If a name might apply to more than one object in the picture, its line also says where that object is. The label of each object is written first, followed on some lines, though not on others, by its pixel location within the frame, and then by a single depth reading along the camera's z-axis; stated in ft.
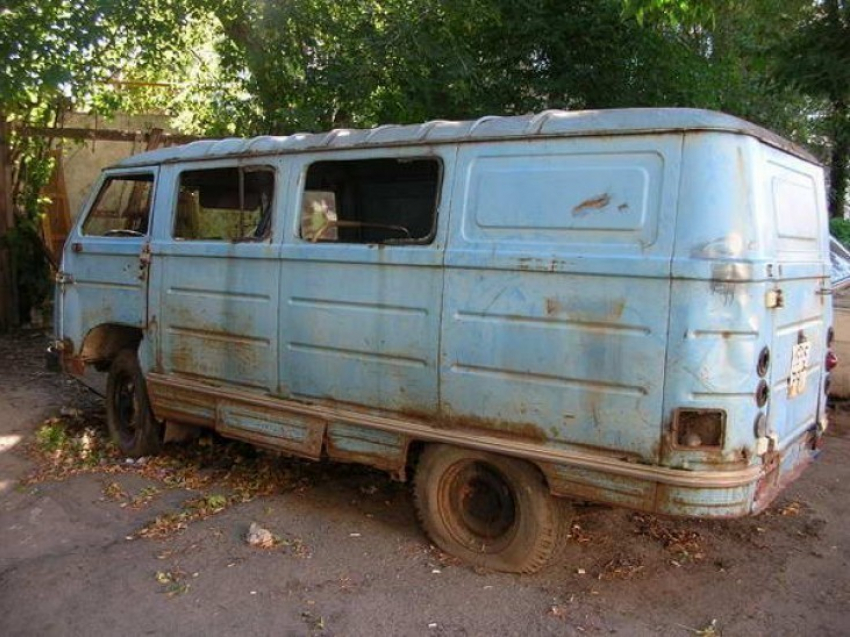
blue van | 11.10
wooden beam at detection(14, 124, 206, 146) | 33.55
